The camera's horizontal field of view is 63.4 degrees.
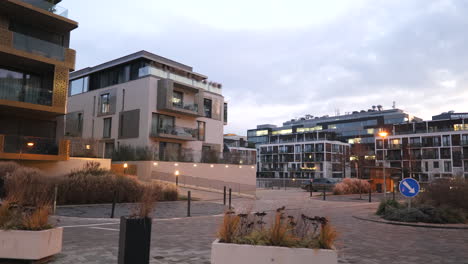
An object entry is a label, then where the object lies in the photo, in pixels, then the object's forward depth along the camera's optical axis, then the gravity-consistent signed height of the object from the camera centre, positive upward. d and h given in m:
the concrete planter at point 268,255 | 5.29 -1.15
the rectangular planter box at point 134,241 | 5.54 -1.04
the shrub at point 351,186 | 35.50 -1.09
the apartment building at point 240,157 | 39.94 +1.73
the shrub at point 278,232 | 5.52 -0.90
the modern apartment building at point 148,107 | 37.53 +6.89
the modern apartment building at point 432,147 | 75.81 +6.09
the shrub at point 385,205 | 17.25 -1.35
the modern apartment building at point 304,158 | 98.19 +4.23
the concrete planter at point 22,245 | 6.59 -1.31
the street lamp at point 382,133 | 24.04 +2.68
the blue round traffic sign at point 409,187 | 14.32 -0.43
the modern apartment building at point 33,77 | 22.67 +6.15
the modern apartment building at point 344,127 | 109.75 +15.23
